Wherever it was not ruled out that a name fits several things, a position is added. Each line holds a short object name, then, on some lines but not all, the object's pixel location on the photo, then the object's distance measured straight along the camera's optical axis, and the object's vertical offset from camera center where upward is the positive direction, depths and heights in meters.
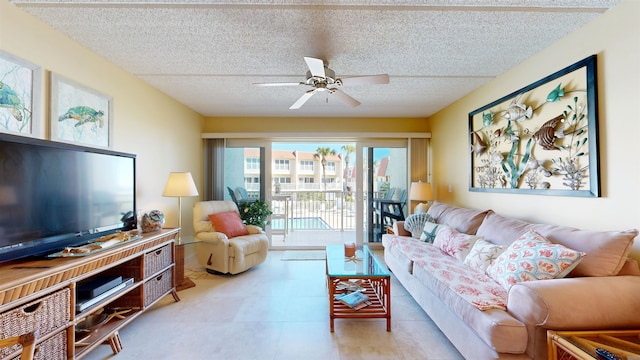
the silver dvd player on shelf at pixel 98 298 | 1.63 -0.76
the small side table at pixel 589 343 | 1.19 -0.78
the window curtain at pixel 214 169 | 4.35 +0.23
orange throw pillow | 3.44 -0.55
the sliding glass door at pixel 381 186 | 4.57 -0.07
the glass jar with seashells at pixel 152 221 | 2.53 -0.38
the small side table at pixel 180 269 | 2.90 -0.97
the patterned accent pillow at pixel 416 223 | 3.25 -0.51
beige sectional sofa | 1.35 -0.69
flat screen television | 1.42 -0.08
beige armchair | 3.19 -0.75
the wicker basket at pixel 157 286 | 2.20 -0.93
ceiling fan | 1.99 +0.87
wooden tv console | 1.25 -0.67
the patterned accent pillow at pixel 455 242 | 2.39 -0.58
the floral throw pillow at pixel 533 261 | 1.57 -0.50
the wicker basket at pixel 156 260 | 2.21 -0.69
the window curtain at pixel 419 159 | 4.44 +0.40
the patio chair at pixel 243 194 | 4.51 -0.19
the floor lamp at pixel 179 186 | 3.02 -0.04
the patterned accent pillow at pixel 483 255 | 2.05 -0.58
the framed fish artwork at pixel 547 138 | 1.85 +0.38
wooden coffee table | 2.08 -0.87
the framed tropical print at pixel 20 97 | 1.59 +0.56
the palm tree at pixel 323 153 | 8.61 +1.01
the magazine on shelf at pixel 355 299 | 2.18 -1.00
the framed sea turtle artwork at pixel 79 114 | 1.93 +0.57
